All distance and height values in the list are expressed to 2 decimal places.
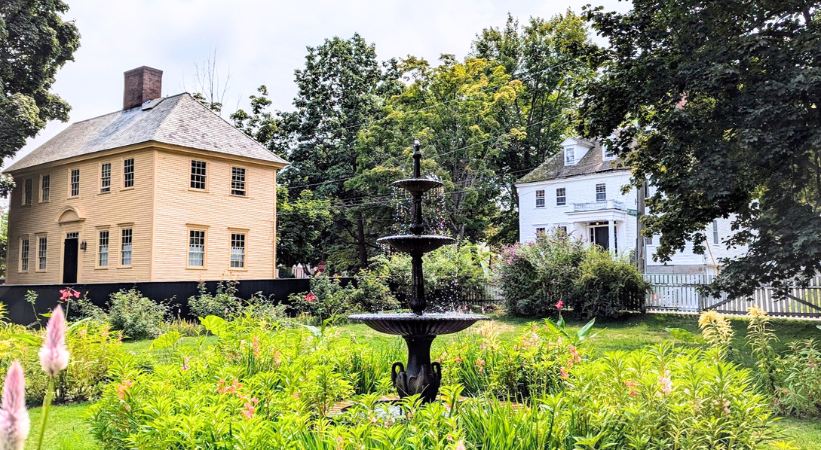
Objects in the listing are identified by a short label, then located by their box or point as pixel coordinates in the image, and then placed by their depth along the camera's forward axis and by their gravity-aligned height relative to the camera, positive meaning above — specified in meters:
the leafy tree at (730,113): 12.05 +3.36
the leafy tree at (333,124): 36.59 +9.08
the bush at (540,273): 18.27 +0.02
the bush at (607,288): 17.38 -0.40
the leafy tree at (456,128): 32.09 +7.71
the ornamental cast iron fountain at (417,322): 5.83 -0.45
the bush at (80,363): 8.00 -1.17
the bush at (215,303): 17.34 -0.82
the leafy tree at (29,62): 24.59 +9.06
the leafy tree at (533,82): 39.44 +12.29
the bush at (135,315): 15.06 -1.02
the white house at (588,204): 33.88 +3.99
